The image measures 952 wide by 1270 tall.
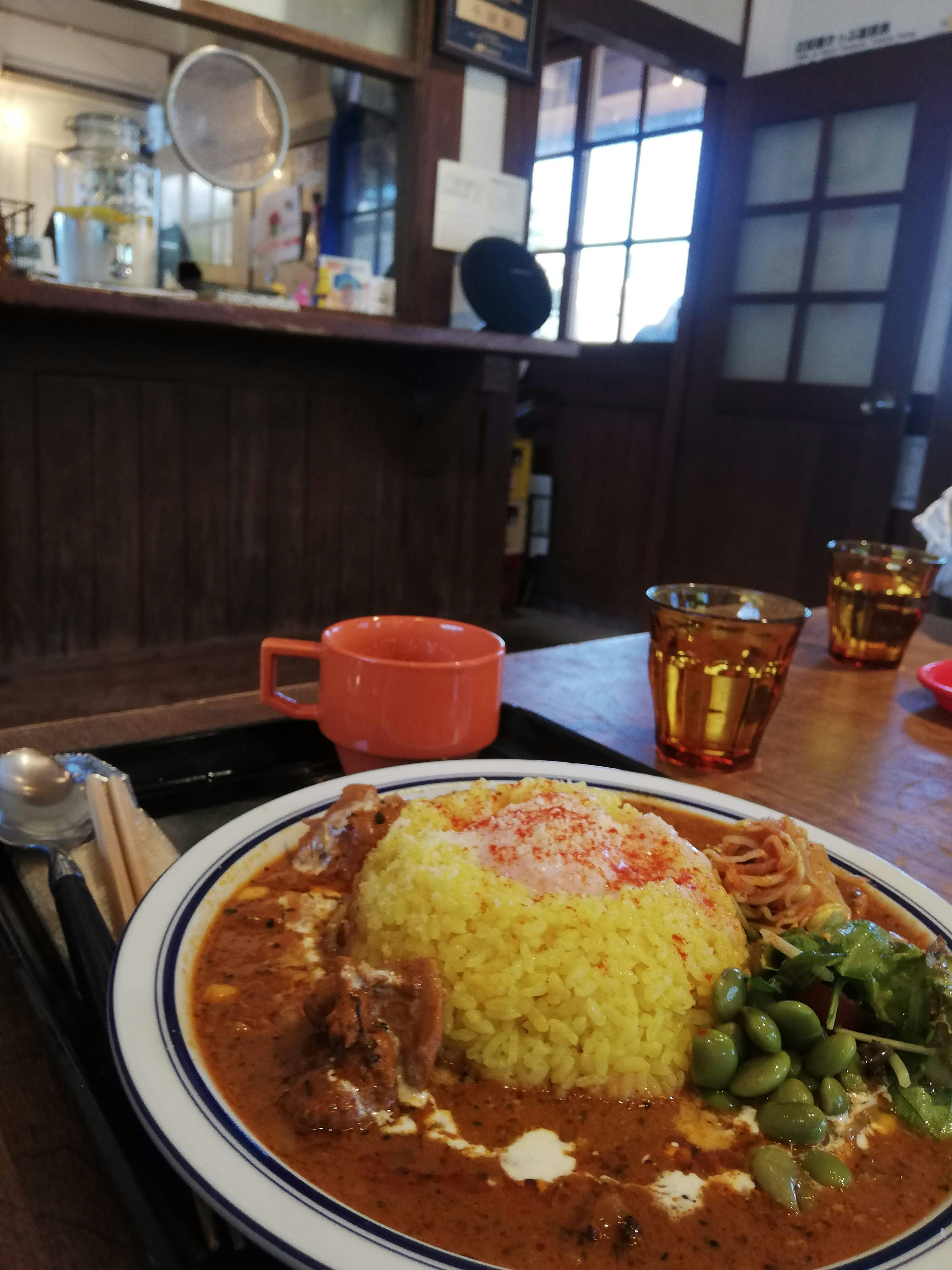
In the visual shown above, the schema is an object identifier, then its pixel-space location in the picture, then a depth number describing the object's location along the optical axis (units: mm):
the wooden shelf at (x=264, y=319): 2271
